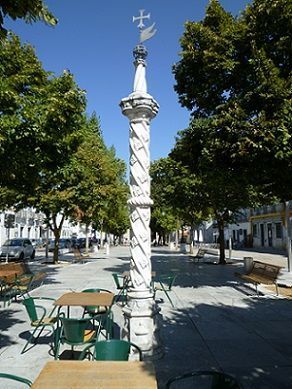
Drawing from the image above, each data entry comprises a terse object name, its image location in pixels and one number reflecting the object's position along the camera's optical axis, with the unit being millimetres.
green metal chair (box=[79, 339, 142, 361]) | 3840
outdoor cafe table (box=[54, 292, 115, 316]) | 6229
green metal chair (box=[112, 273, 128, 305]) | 10145
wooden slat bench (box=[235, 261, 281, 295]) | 11164
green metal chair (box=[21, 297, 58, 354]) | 6377
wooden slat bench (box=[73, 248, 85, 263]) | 25669
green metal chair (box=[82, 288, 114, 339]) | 6404
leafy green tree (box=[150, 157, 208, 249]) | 20938
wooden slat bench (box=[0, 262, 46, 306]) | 10148
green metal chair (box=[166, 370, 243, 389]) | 2966
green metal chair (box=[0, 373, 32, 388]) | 3188
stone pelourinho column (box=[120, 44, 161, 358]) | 5883
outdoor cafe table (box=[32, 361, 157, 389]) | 2939
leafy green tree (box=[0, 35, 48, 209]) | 9117
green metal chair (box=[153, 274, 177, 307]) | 10088
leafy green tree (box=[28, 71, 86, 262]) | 10172
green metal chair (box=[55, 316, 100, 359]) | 5177
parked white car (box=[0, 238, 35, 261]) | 26828
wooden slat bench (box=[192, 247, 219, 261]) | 24417
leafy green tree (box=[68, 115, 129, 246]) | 21547
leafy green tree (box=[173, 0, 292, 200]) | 9469
